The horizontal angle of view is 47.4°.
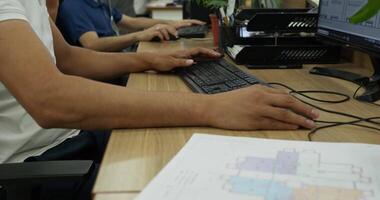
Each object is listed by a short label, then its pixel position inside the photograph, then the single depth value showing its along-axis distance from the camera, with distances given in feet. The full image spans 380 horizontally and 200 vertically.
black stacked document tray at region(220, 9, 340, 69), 4.60
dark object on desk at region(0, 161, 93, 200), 2.31
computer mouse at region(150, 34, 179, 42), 6.70
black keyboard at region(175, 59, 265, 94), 3.44
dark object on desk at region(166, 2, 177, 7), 14.94
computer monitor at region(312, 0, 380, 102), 3.36
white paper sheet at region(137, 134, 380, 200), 1.82
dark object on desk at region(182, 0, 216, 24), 8.34
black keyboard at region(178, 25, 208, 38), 7.03
